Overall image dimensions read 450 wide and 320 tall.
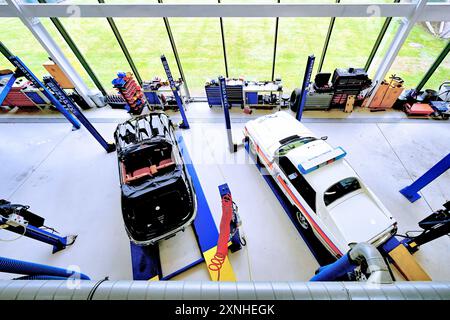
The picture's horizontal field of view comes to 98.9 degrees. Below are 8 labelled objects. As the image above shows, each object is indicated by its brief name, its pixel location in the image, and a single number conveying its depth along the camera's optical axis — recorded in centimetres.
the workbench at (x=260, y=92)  641
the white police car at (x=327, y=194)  306
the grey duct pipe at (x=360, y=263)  142
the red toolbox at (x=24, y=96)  690
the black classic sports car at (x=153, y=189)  329
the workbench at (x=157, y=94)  674
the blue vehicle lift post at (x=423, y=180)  354
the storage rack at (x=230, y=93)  659
